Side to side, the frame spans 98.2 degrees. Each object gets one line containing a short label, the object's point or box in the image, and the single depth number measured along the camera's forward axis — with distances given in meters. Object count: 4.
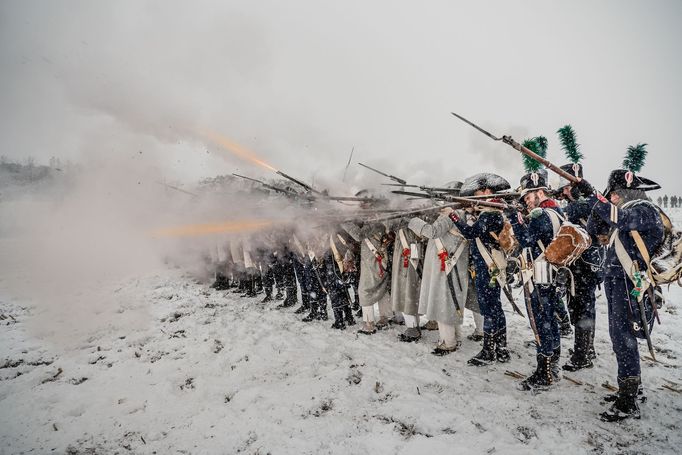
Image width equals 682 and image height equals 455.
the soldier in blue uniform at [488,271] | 4.69
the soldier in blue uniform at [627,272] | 3.21
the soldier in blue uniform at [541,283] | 3.95
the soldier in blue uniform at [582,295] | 4.45
